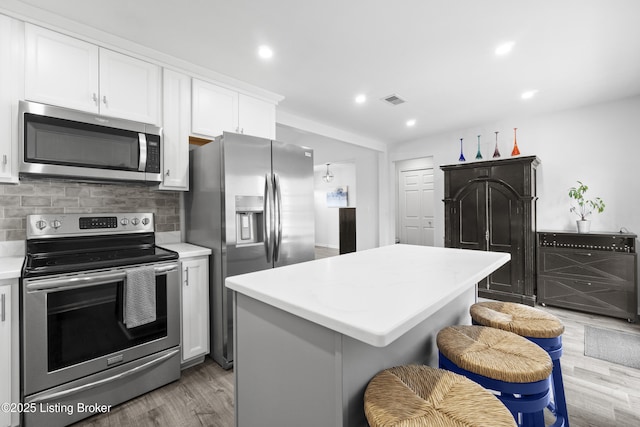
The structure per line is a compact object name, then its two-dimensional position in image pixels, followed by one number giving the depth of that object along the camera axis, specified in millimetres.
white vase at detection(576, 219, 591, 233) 3549
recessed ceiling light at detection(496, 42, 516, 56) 2348
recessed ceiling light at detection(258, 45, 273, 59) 2374
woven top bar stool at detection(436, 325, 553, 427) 1015
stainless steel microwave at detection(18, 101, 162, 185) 1842
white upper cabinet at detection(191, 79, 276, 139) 2662
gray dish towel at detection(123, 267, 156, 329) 1868
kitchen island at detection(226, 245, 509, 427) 825
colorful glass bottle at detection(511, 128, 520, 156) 3947
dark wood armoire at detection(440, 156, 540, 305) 3773
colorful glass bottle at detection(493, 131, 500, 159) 4102
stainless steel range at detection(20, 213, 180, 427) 1595
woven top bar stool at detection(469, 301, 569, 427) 1372
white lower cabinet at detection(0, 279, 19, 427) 1550
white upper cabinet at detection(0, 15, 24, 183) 1806
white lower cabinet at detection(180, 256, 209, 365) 2258
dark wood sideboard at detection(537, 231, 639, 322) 3236
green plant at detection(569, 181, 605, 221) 3732
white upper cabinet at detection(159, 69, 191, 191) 2465
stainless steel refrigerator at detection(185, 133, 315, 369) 2289
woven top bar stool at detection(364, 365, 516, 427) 760
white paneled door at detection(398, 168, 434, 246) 5824
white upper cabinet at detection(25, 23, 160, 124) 1914
